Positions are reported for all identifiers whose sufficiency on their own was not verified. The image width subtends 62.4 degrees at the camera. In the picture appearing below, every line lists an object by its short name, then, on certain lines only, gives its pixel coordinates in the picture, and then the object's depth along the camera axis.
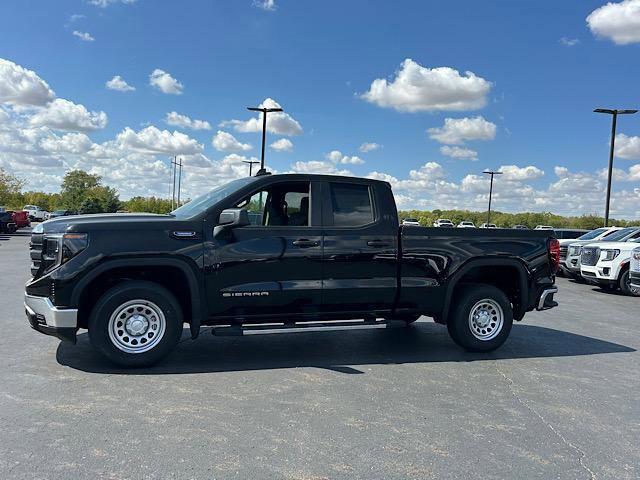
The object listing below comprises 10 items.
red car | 35.33
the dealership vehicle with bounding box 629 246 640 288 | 10.48
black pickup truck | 5.06
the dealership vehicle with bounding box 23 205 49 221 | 55.44
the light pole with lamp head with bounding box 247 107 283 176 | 30.05
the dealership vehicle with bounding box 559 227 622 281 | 15.52
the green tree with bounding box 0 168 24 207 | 61.56
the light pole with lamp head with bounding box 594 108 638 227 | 27.12
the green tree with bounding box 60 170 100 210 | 88.62
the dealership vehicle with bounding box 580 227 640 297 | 13.23
